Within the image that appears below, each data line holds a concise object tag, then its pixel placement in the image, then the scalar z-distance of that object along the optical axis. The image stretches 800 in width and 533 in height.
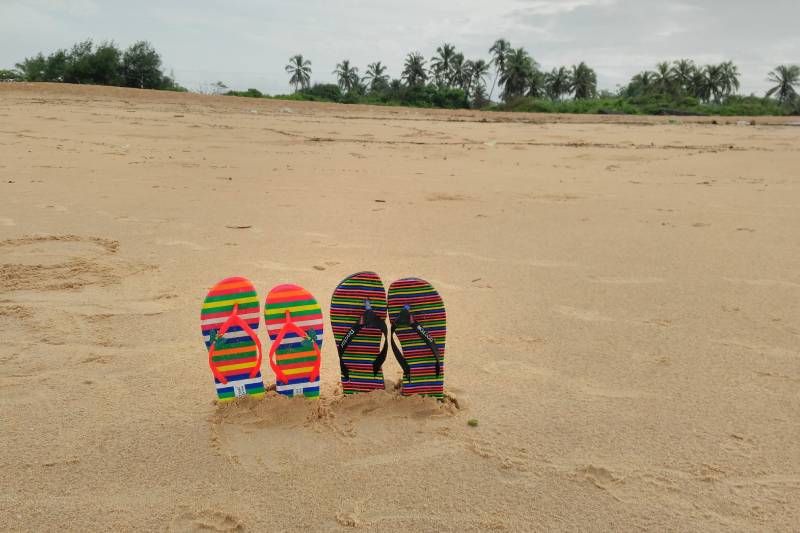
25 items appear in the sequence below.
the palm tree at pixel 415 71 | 50.44
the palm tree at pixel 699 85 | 46.22
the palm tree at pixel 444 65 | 50.72
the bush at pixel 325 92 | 26.21
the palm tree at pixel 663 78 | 44.31
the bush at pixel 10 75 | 22.45
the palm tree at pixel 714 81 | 46.09
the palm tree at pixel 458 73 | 50.62
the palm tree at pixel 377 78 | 51.06
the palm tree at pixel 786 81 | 42.47
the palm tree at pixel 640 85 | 45.03
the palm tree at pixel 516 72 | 47.94
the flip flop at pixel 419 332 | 1.83
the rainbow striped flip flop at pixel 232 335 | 1.78
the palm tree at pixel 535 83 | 48.19
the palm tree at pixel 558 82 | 50.25
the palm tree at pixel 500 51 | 49.06
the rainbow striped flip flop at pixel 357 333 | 1.85
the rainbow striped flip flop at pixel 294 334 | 1.79
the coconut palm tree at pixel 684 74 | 45.38
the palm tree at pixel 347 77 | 52.66
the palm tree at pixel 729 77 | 45.91
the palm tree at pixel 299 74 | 53.47
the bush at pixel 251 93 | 21.61
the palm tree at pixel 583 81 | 49.25
